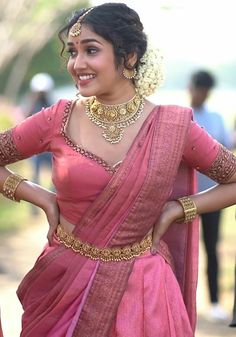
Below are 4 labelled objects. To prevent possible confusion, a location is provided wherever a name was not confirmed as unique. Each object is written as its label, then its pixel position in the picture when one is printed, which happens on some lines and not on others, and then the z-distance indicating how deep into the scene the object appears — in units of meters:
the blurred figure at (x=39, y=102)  13.34
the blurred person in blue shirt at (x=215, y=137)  8.21
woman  4.48
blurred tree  19.21
